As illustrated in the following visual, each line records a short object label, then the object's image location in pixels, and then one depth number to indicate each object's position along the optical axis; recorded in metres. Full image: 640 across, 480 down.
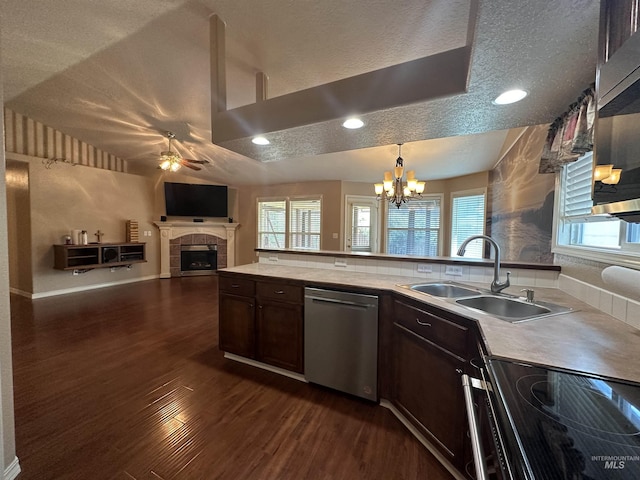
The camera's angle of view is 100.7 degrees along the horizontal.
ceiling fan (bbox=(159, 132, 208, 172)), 4.31
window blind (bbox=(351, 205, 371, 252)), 6.30
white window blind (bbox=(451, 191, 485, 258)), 4.77
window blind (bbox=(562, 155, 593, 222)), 1.69
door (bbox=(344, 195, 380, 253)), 6.27
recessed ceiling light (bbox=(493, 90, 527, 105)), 1.45
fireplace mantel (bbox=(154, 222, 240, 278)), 6.66
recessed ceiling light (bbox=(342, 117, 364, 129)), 1.76
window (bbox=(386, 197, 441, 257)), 5.91
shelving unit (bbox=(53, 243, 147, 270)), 4.92
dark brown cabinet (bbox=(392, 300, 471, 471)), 1.38
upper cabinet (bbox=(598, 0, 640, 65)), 0.69
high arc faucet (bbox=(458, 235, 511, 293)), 1.76
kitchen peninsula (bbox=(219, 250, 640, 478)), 1.04
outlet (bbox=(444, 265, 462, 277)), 2.18
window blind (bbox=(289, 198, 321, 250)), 6.59
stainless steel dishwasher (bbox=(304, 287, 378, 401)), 1.93
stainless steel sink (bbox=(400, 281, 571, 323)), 1.50
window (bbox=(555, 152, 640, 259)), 1.35
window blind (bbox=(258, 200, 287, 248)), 7.06
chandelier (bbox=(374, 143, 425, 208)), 3.64
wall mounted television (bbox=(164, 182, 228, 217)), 6.66
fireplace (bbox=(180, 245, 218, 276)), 6.91
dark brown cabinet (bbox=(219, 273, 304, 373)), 2.25
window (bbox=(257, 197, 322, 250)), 6.63
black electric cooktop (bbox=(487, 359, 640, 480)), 0.52
